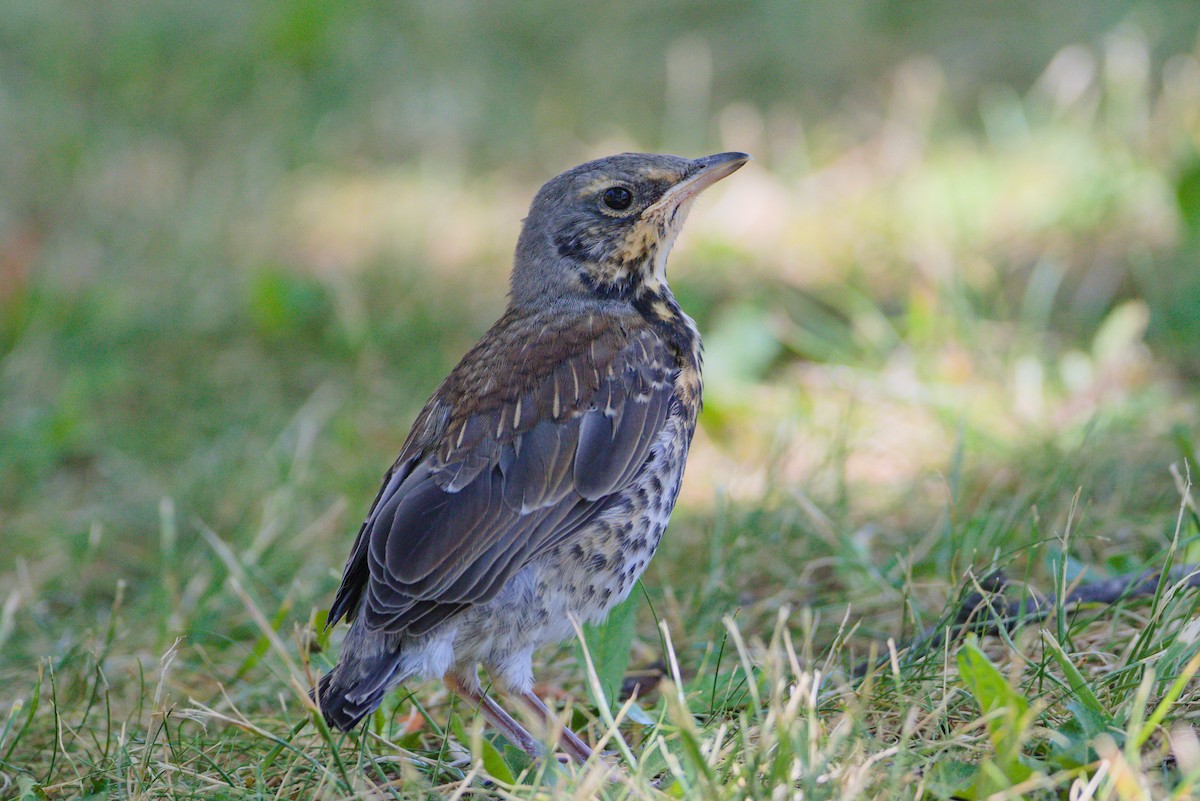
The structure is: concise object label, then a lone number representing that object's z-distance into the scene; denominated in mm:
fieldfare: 5219
